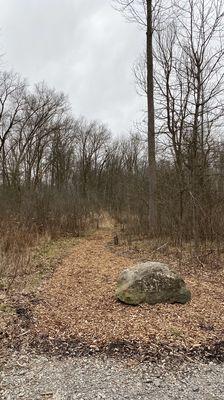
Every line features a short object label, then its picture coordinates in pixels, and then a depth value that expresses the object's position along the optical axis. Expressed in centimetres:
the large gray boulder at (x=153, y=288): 571
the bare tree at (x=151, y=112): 1382
